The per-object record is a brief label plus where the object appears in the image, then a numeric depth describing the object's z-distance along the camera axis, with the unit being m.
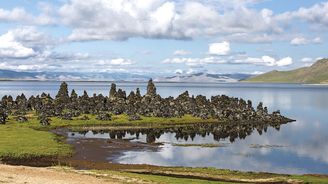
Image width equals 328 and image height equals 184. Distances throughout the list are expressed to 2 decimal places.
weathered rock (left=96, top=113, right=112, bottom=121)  165.93
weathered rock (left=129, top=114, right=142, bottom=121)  168.18
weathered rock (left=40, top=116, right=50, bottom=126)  148.50
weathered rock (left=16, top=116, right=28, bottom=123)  151.62
